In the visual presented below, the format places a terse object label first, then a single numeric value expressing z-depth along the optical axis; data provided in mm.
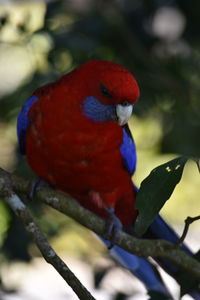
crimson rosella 6645
